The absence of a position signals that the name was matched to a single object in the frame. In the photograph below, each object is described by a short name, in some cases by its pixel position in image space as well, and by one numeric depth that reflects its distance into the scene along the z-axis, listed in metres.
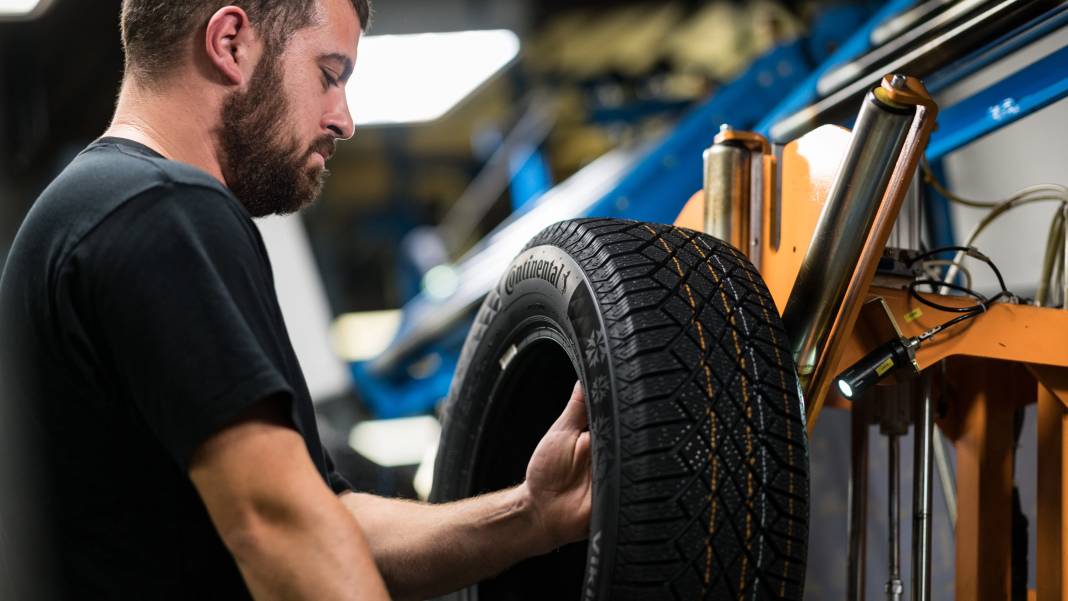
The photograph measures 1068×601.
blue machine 1.82
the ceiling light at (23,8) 5.96
